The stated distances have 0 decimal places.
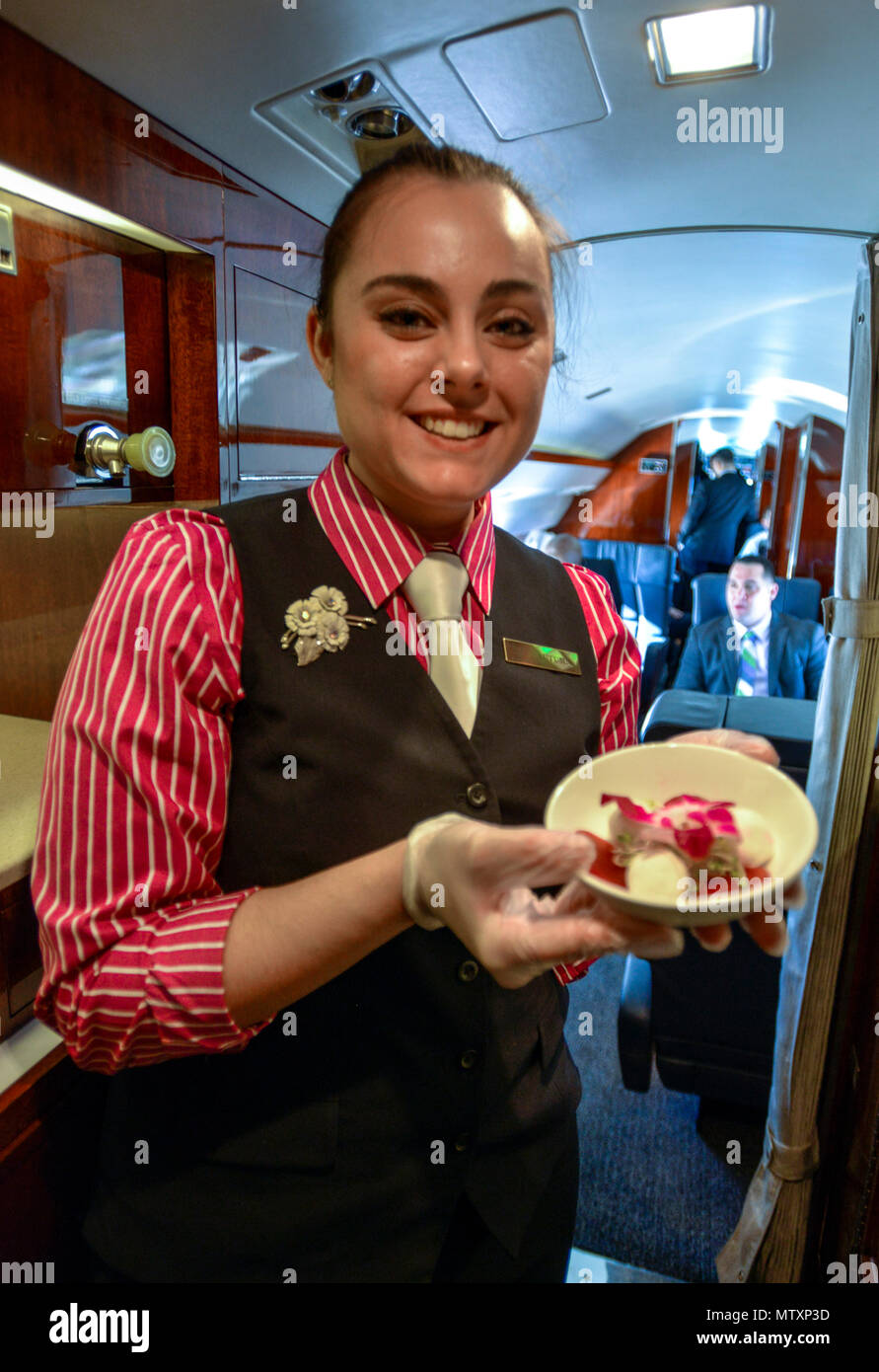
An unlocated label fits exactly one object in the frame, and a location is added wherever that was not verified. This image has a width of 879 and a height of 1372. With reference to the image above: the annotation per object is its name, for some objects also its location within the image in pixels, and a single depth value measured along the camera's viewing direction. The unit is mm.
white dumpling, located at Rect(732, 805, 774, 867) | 763
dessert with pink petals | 700
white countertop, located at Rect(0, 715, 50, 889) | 1226
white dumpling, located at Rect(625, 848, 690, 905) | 678
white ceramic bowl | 668
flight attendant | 795
